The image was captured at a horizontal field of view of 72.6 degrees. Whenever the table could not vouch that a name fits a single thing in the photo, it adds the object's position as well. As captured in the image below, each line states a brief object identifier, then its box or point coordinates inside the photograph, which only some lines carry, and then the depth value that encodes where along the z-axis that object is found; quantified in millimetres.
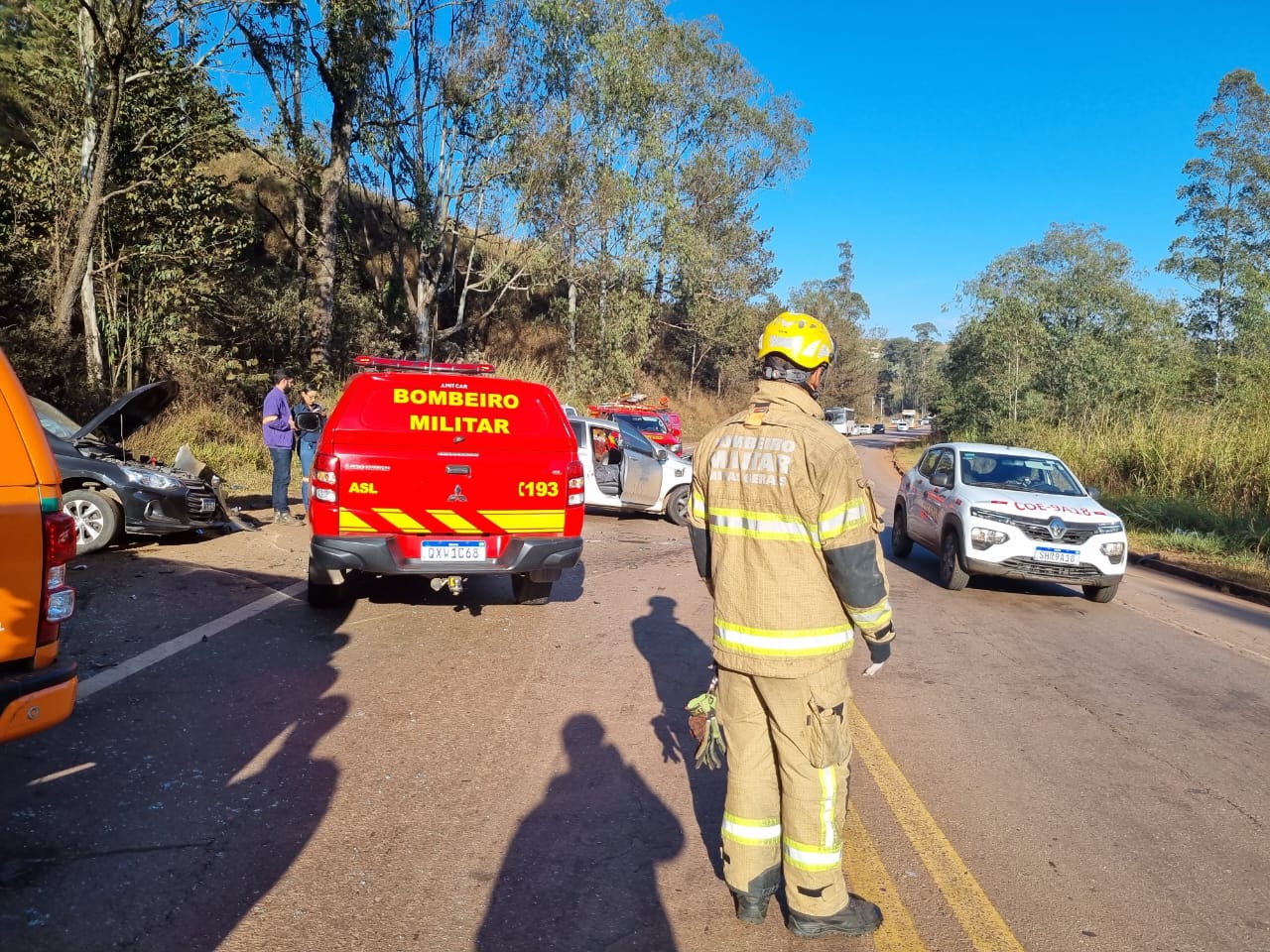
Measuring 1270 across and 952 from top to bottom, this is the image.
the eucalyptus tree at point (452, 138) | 25922
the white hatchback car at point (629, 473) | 13727
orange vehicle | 3008
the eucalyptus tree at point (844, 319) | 76750
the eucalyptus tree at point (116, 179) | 14469
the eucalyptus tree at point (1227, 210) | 34500
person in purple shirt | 10945
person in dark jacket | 11805
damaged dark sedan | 8336
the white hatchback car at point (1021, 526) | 8812
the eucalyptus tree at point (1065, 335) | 29891
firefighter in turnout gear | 2760
